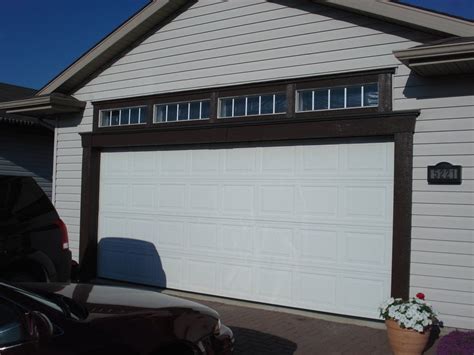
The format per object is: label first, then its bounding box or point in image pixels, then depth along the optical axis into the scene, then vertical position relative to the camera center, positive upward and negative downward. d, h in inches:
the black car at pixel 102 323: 115.0 -30.9
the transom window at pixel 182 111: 331.9 +47.6
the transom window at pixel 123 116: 362.0 +47.0
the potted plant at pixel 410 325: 217.0 -48.6
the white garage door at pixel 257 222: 273.7 -16.2
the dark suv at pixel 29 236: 224.5 -20.8
